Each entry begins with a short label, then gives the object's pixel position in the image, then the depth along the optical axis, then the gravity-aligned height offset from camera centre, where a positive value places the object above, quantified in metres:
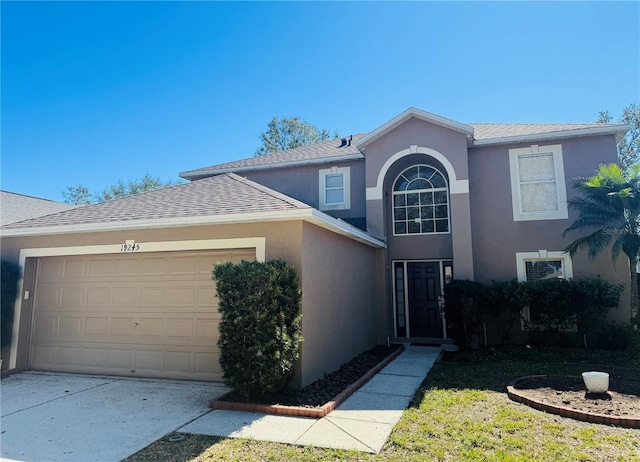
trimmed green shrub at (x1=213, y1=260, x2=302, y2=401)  5.89 -0.75
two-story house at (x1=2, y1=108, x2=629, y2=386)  7.57 +0.88
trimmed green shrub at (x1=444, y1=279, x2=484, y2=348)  10.39 -0.82
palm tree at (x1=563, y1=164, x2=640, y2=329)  9.74 +1.65
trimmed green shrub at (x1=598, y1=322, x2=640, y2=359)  9.78 -1.54
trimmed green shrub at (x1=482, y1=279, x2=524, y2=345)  10.26 -0.70
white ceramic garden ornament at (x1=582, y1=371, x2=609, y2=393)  6.12 -1.67
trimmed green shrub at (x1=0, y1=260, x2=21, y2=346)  8.50 -0.34
